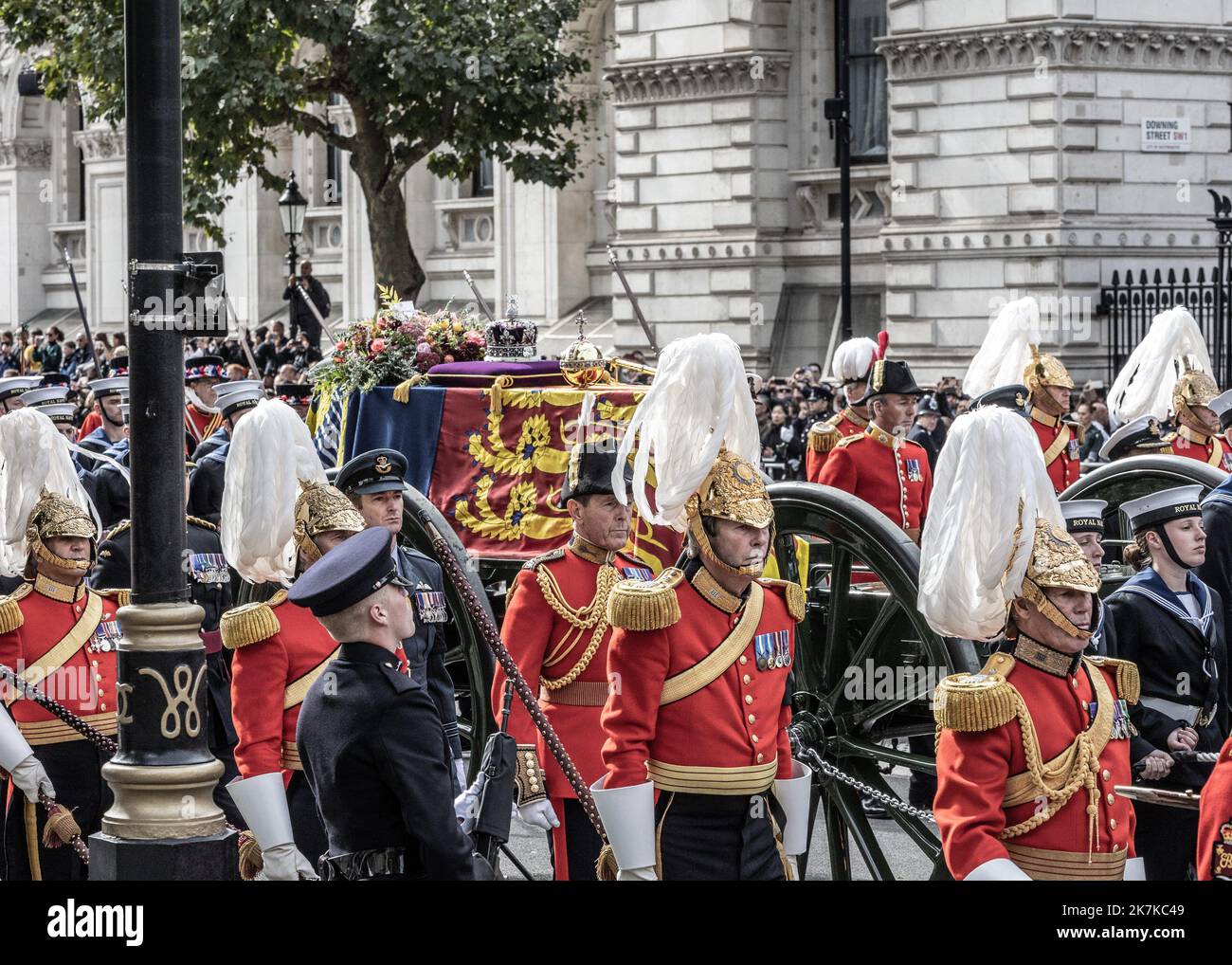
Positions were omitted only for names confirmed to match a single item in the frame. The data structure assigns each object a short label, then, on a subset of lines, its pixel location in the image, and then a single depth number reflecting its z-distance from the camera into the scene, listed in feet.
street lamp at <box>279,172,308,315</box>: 77.36
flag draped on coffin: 33.42
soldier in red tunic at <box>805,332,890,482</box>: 34.91
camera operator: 77.82
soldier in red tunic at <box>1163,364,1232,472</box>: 35.35
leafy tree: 70.74
